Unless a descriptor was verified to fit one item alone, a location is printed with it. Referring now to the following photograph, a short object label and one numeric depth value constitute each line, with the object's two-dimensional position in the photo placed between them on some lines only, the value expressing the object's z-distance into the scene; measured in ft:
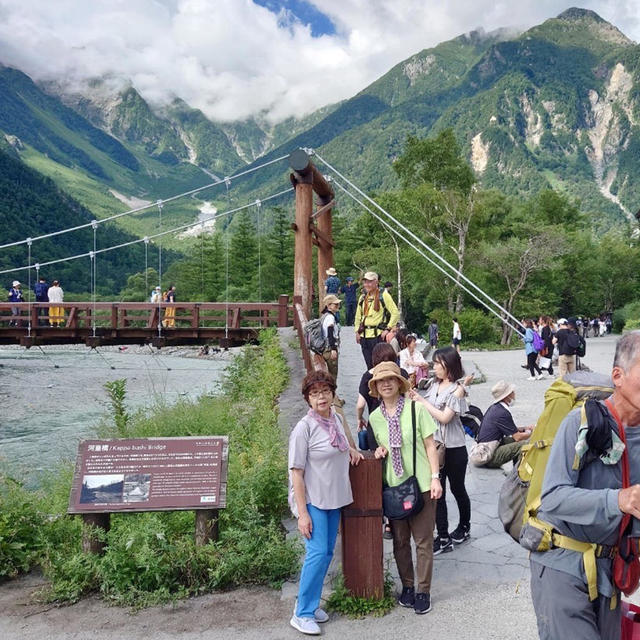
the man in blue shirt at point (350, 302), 60.72
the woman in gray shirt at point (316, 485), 11.04
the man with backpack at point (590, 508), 5.86
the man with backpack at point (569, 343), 37.14
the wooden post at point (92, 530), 13.28
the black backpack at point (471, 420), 15.44
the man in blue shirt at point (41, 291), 70.23
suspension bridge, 41.75
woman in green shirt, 11.68
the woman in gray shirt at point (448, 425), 14.42
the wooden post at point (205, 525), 13.43
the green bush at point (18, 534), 14.23
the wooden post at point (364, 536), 12.17
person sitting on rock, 16.52
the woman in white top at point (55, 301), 61.56
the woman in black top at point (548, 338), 45.44
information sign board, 13.12
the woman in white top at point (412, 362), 29.91
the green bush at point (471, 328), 90.99
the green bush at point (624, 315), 122.79
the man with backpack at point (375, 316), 24.39
